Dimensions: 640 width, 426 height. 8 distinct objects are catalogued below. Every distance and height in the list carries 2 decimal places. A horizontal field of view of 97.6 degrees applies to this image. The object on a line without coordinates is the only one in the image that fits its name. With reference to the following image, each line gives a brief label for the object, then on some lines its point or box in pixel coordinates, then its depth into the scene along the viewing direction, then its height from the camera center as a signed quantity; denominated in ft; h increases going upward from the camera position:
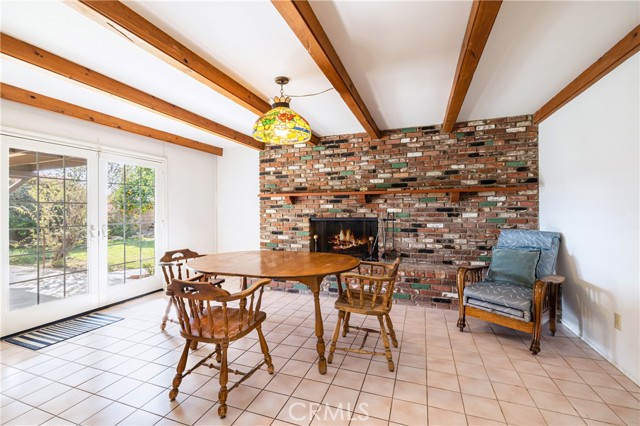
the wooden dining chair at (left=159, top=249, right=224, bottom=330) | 8.91 -1.66
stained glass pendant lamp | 6.85 +2.14
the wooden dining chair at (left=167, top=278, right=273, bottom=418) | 5.42 -2.50
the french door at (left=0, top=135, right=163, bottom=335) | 9.13 -0.70
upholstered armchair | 7.93 -2.39
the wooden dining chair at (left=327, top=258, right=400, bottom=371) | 6.89 -2.44
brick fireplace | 11.69 +1.23
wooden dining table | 6.82 -1.48
